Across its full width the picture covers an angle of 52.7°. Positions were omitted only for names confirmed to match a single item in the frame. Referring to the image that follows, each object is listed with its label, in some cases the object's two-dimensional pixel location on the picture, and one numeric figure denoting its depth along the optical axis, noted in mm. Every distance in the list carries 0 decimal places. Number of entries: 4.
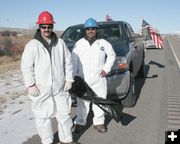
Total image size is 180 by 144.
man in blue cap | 3046
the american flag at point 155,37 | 8305
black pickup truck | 3686
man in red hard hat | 2490
